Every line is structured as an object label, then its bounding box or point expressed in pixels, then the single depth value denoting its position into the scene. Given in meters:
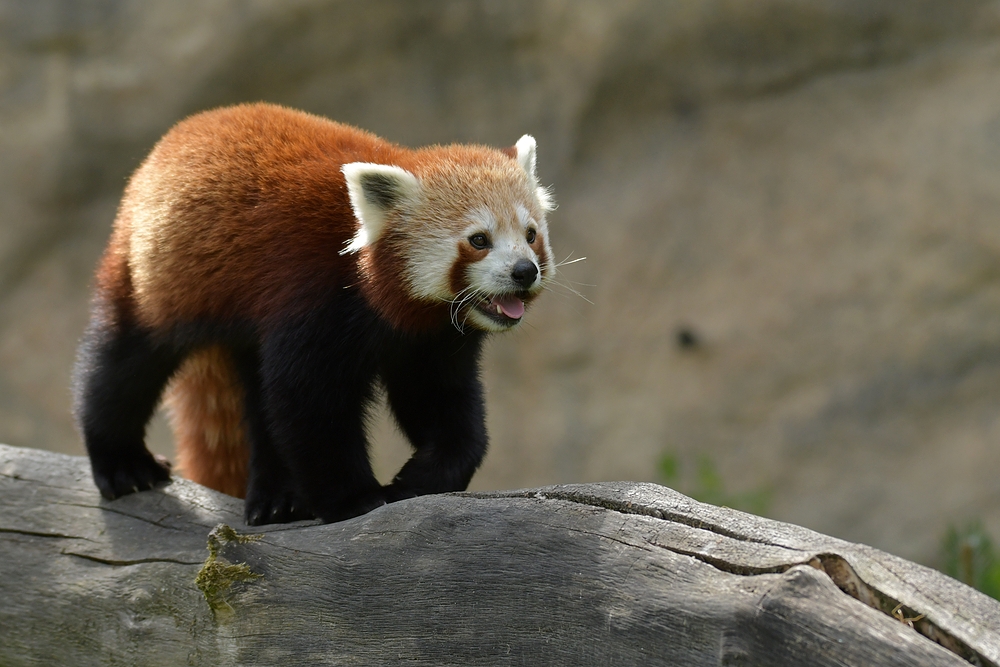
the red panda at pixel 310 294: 9.56
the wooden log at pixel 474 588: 9.28
